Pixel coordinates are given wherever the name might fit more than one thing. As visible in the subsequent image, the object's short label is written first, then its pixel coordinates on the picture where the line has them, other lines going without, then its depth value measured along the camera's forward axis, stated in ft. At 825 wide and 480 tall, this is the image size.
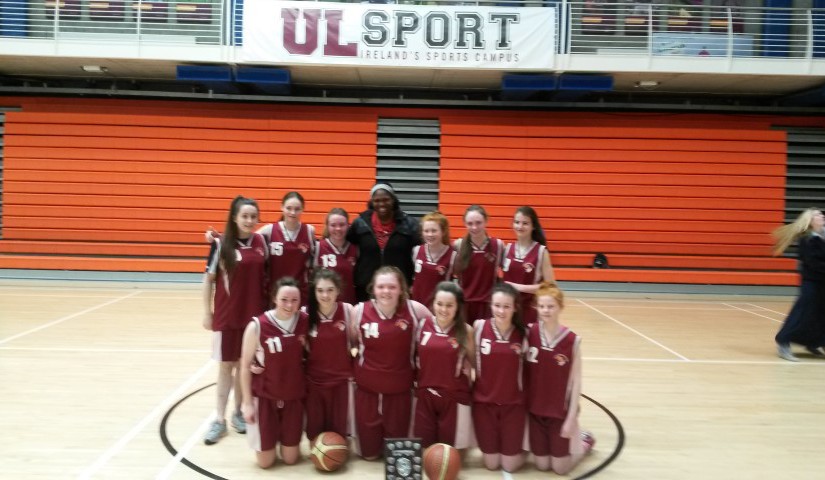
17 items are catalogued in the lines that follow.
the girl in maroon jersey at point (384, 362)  10.97
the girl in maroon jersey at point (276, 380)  10.73
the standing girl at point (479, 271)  13.91
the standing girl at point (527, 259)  13.65
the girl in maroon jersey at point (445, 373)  10.80
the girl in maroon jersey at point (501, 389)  10.83
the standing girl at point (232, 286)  12.12
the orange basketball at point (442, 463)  10.12
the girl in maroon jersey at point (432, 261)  13.56
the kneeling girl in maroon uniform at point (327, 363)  11.10
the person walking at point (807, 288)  19.48
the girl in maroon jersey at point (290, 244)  13.47
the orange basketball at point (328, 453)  10.57
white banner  31.55
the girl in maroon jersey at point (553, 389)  10.80
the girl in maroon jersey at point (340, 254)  14.11
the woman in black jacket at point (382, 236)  14.02
